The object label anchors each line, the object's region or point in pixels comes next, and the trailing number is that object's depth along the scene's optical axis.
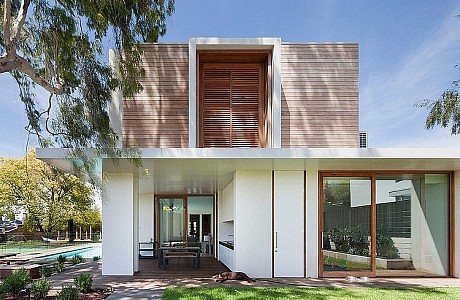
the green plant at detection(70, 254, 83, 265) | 14.38
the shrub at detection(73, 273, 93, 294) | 8.47
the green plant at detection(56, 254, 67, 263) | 13.15
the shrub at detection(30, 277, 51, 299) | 7.88
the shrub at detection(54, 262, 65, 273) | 12.06
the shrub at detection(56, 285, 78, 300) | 7.34
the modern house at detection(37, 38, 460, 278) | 10.93
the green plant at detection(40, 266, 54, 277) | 11.27
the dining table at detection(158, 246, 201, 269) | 12.89
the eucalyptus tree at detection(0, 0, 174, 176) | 8.30
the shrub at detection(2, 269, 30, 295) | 8.09
